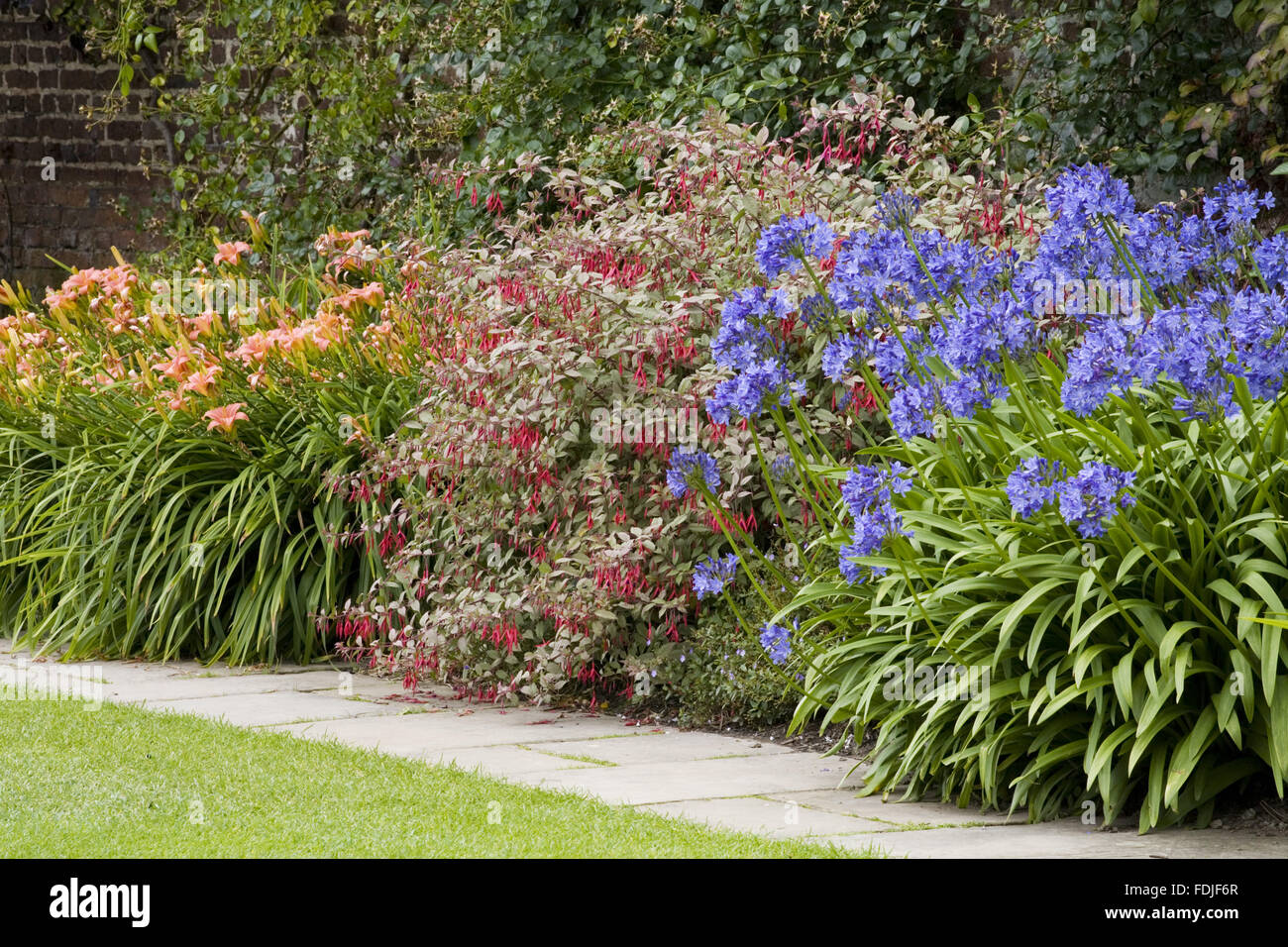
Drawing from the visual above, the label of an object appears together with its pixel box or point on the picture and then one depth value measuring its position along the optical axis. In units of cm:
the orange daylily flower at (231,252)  777
